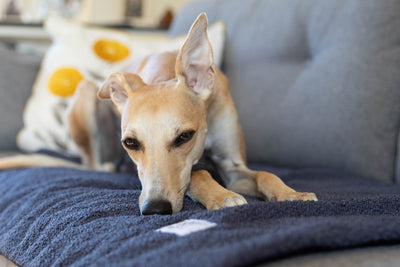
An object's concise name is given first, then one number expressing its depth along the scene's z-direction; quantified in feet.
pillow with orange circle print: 2.97
